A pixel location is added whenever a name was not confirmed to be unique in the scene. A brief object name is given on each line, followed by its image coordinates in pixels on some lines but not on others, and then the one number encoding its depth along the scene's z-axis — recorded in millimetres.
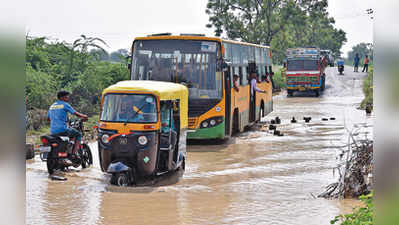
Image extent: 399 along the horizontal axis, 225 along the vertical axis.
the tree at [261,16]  52750
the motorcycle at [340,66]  55656
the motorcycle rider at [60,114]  11008
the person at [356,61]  57091
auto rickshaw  10180
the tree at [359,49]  131750
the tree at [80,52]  26859
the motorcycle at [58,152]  11070
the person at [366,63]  54197
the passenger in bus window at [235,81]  17469
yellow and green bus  15875
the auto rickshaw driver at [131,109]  10289
